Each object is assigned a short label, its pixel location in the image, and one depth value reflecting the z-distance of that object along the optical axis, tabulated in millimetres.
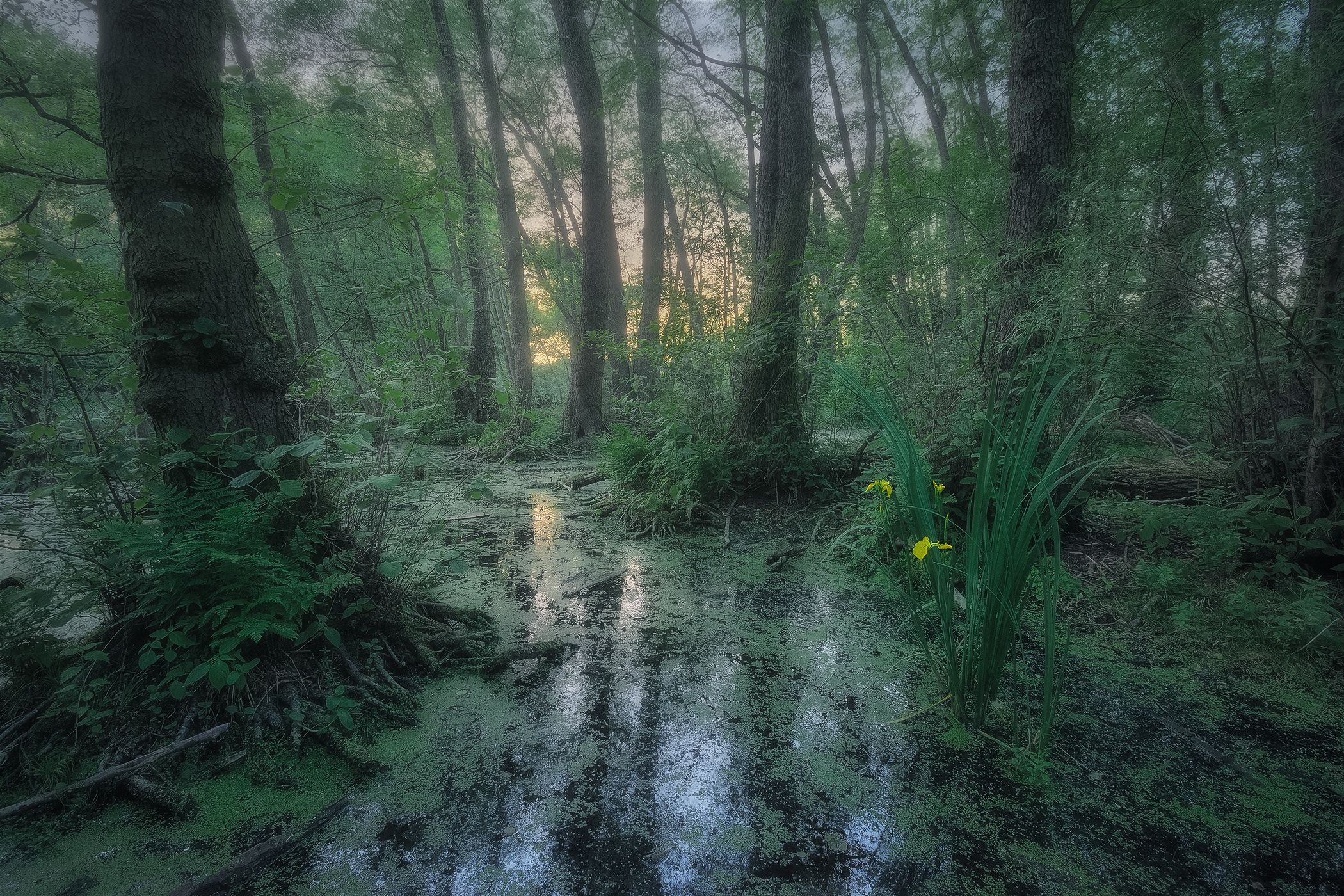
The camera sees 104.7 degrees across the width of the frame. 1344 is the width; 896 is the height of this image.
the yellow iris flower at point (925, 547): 1477
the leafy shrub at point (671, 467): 3775
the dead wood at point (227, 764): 1315
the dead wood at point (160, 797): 1188
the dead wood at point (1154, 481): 2885
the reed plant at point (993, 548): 1212
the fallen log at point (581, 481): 5012
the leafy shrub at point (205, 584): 1294
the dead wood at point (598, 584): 2646
